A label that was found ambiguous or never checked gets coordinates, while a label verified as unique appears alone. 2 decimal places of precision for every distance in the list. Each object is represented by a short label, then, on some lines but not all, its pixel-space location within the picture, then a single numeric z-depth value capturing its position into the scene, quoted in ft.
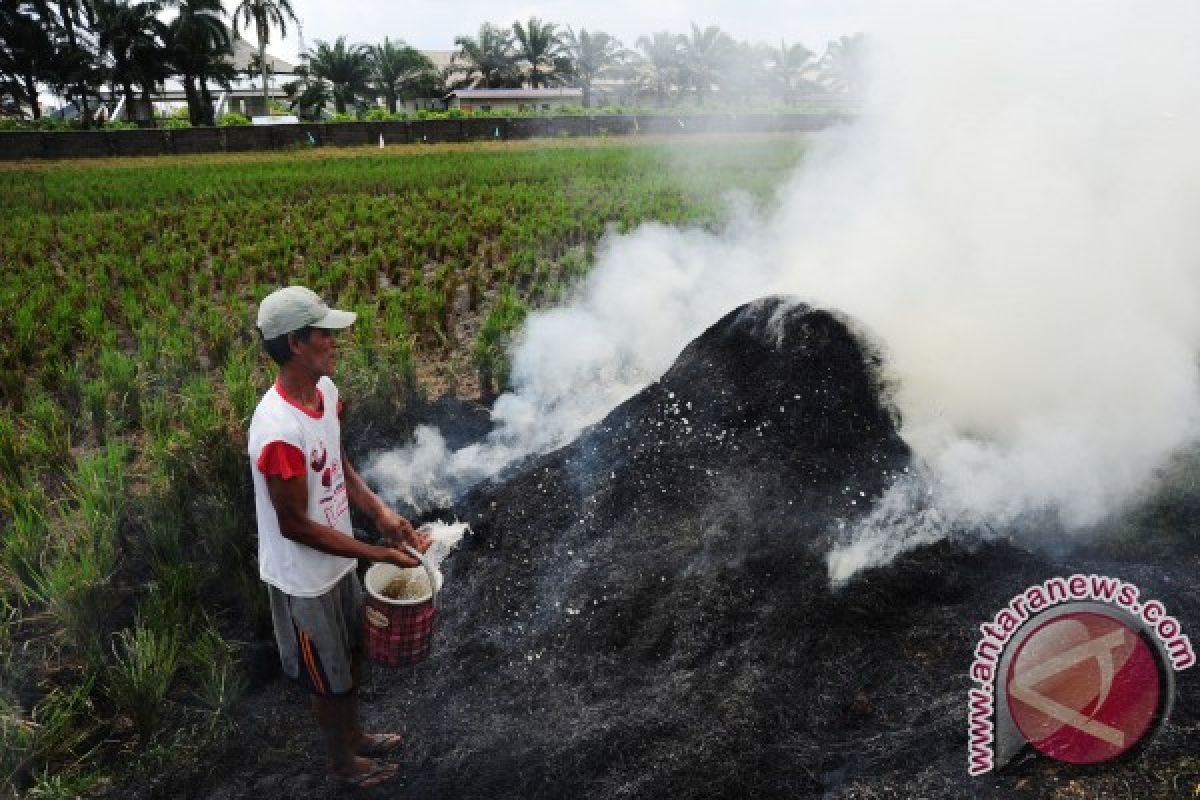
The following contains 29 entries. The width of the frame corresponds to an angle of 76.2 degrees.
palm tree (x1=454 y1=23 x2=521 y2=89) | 136.87
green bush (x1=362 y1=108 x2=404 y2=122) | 86.46
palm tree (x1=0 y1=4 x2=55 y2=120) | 99.76
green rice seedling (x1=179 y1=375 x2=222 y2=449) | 14.11
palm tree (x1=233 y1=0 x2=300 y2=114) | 113.09
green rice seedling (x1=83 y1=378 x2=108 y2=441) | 16.69
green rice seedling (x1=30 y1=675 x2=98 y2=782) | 8.89
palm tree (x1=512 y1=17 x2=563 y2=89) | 137.39
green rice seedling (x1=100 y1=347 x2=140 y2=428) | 17.28
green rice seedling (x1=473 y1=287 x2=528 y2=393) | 19.17
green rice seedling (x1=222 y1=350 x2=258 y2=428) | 15.44
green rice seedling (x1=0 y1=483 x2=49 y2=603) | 11.00
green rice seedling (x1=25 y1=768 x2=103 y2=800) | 8.42
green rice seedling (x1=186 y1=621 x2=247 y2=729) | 9.73
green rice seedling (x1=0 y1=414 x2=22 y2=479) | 14.14
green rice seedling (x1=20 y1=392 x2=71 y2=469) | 14.61
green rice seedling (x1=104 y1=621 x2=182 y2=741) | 9.46
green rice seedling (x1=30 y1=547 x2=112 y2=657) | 10.32
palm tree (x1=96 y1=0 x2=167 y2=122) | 100.01
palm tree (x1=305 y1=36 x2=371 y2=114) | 118.21
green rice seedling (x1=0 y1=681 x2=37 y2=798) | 8.44
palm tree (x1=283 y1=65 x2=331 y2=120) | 118.32
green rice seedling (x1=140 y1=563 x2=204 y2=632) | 10.66
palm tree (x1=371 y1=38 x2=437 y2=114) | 120.98
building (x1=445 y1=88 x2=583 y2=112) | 129.08
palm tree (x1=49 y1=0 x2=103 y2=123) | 102.32
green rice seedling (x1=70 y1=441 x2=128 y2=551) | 11.60
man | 7.07
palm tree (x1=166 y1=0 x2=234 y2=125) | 102.22
